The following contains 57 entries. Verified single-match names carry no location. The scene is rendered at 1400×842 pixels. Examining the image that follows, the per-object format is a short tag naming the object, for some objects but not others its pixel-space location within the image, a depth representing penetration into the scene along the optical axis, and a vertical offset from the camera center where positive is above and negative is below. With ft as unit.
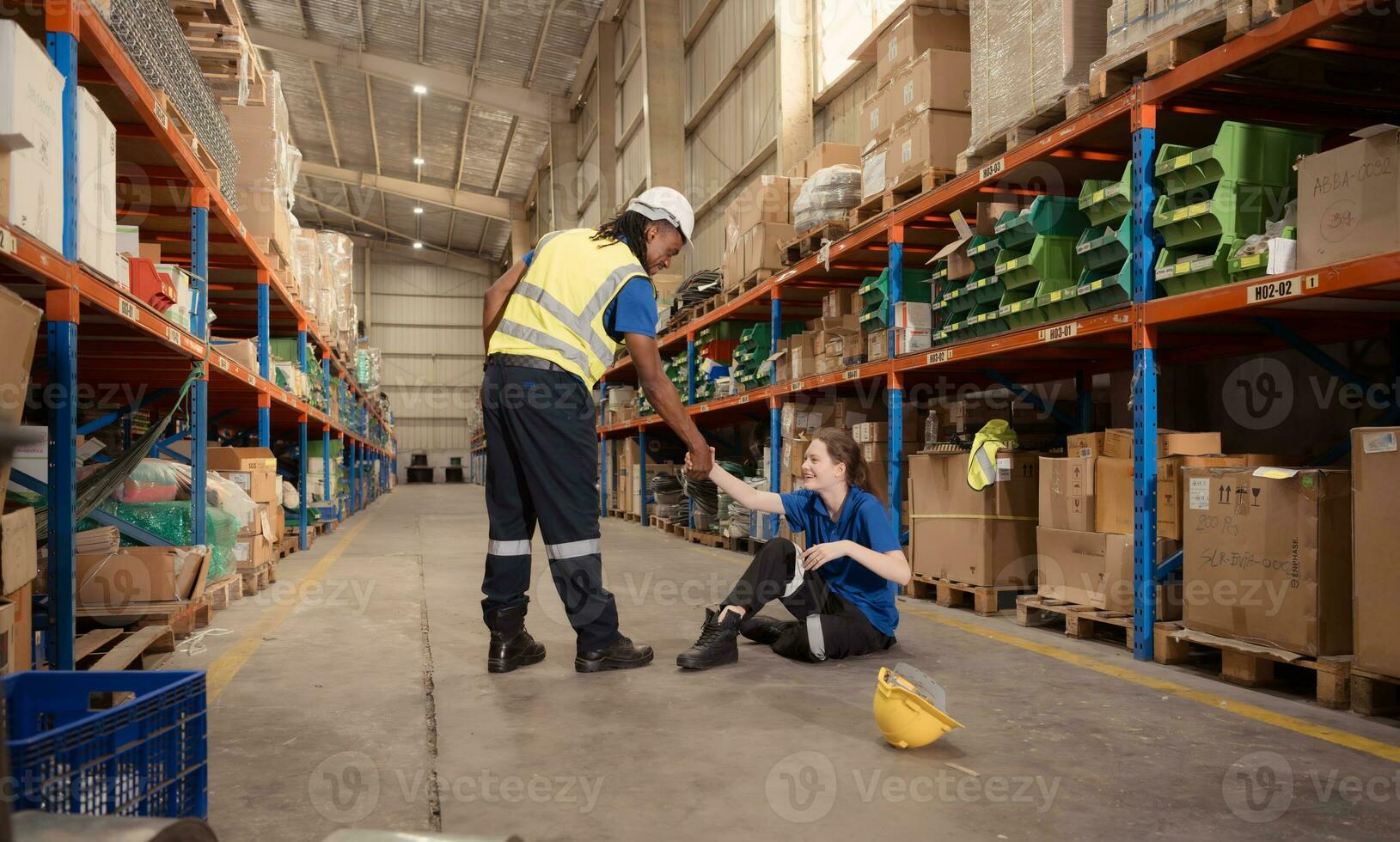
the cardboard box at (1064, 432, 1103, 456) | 15.28 -0.13
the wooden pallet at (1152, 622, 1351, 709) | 10.69 -2.92
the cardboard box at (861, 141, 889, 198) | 21.29 +6.20
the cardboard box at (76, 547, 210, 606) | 13.66 -2.05
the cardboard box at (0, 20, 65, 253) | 9.01 +3.12
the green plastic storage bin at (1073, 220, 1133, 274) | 14.03 +3.02
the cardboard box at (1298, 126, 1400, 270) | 10.34 +2.72
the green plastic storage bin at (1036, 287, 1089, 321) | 15.78 +2.33
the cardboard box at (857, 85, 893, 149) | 21.30 +7.47
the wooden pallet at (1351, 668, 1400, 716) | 10.25 -2.88
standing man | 12.22 +0.30
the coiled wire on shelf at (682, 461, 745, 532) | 32.46 -2.27
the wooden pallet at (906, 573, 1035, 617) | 17.57 -3.13
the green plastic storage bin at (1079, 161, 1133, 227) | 14.25 +3.73
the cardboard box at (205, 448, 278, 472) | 22.47 -0.51
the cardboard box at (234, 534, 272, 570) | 20.35 -2.50
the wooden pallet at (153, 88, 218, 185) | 14.08 +5.17
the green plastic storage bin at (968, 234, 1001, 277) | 17.88 +3.62
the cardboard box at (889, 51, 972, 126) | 19.38 +7.44
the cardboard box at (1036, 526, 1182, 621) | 14.21 -2.19
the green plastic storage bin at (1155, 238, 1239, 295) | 12.48 +2.31
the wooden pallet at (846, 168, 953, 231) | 19.26 +5.39
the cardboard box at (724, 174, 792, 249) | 28.37 +7.29
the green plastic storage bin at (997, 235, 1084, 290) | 16.44 +3.10
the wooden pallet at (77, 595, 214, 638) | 13.51 -2.57
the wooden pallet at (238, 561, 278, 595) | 20.51 -3.18
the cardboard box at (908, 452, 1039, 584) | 17.71 -1.63
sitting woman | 12.82 -1.98
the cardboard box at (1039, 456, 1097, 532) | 15.11 -0.94
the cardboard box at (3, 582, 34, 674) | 8.95 -1.94
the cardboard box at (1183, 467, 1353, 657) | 10.98 -1.52
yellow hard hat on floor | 8.89 -2.67
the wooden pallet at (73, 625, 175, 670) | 11.57 -2.73
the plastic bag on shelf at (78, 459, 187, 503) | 16.42 -0.81
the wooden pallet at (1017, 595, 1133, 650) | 14.55 -3.02
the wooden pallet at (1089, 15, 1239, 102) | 12.41 +5.40
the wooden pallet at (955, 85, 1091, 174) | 14.61 +5.36
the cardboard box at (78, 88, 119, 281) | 11.51 +3.23
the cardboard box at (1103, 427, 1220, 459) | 13.85 -0.11
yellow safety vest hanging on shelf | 17.16 -0.43
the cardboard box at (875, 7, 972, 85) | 20.25 +8.86
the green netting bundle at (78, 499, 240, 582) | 15.78 -1.35
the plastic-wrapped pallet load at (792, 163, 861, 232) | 24.09 +6.32
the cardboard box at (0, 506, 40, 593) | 8.95 -1.11
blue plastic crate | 4.40 -1.62
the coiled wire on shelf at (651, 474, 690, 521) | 38.01 -2.56
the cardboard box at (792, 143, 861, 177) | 26.35 +8.04
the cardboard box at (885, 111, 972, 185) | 19.31 +6.22
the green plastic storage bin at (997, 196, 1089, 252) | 16.51 +3.88
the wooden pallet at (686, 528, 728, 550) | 31.96 -3.57
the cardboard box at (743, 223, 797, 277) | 28.02 +5.86
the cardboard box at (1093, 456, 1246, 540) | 13.43 -0.85
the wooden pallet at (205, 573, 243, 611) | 17.70 -3.04
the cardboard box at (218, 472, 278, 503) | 22.21 -1.11
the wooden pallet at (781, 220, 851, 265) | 23.35 +5.18
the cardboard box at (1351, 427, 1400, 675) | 9.86 -1.18
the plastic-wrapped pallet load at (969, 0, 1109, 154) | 15.01 +6.49
